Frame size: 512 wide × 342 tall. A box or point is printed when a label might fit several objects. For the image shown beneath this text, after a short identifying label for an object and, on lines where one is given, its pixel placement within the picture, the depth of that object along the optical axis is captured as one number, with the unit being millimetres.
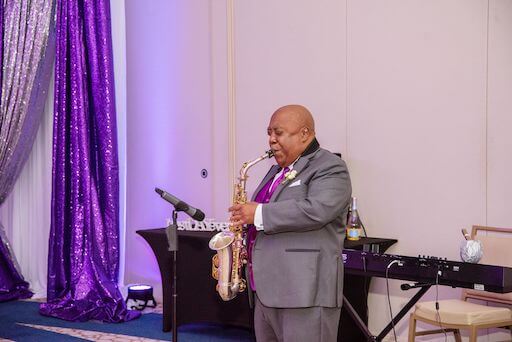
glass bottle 4336
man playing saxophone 2455
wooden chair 3307
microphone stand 3082
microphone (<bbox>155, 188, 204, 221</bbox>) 2939
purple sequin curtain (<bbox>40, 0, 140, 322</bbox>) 5781
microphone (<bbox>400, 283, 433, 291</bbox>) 2932
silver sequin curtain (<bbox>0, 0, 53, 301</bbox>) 6031
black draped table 4539
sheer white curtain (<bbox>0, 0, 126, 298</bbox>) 6352
